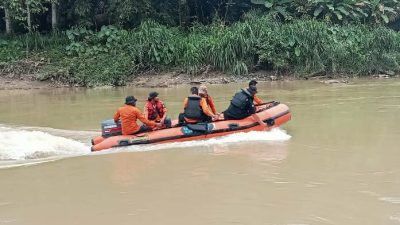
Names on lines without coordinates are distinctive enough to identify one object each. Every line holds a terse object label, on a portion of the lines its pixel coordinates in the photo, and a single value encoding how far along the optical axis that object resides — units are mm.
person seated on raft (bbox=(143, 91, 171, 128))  9578
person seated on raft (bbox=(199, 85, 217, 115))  9742
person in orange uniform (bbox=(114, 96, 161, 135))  9023
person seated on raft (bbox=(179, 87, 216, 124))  9633
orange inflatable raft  9031
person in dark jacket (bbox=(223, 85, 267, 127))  9875
